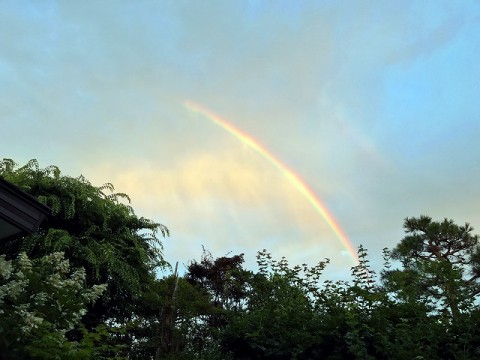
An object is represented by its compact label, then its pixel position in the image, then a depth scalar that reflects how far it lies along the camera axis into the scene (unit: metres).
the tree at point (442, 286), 5.30
